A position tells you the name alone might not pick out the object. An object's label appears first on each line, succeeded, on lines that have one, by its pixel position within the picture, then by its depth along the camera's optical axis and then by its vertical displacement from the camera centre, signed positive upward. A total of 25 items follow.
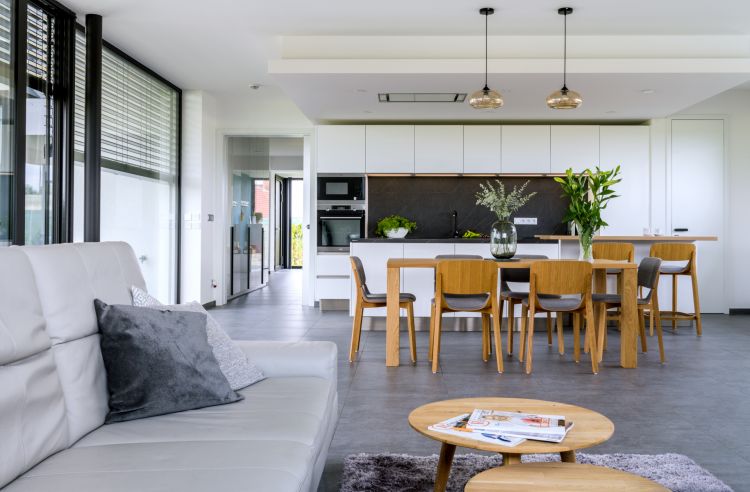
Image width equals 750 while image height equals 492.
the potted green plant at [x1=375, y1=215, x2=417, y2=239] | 8.02 +0.18
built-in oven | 8.29 +0.18
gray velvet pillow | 1.97 -0.40
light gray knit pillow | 2.33 -0.42
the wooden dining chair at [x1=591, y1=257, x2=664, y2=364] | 4.76 -0.44
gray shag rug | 2.34 -0.91
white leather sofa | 1.49 -0.55
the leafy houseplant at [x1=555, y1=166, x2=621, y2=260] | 4.96 +0.23
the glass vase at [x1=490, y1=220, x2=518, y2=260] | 5.02 +0.00
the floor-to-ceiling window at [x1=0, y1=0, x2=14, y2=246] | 4.26 +0.81
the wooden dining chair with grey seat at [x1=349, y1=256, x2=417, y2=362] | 4.82 -0.49
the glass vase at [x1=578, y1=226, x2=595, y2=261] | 5.07 -0.01
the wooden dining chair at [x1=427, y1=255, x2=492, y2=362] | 4.79 -0.72
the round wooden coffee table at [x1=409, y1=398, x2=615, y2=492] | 1.77 -0.58
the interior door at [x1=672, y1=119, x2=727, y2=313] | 8.02 +0.67
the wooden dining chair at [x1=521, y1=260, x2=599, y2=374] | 4.40 -0.31
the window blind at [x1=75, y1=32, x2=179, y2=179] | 5.58 +1.29
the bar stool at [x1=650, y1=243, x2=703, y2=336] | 6.21 -0.14
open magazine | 1.80 -0.57
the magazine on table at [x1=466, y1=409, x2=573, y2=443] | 1.85 -0.56
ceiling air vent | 6.64 +1.55
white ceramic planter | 7.99 +0.11
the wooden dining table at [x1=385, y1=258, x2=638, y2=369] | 4.61 -0.47
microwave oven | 8.29 +0.70
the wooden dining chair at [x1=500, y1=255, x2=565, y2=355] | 5.05 -0.44
